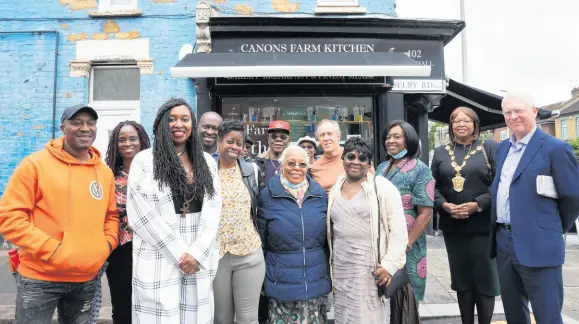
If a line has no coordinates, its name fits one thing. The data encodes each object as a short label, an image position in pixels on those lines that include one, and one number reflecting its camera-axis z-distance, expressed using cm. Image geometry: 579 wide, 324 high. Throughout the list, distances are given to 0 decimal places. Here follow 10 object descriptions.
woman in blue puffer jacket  253
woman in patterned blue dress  287
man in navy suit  246
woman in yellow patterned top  255
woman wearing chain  300
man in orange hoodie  211
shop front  622
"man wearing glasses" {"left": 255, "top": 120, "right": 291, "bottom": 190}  371
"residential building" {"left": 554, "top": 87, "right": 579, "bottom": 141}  3812
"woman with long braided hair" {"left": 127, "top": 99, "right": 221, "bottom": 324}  210
